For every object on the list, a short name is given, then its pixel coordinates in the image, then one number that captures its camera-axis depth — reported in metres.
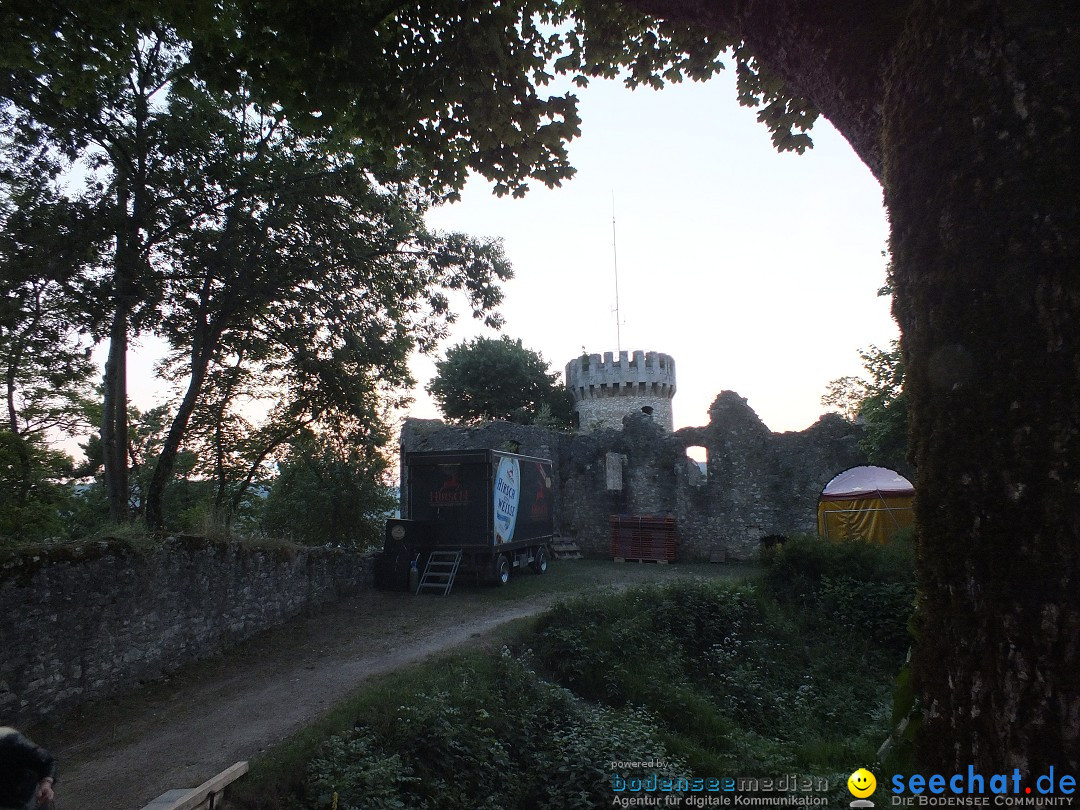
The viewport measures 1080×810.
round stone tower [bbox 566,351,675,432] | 35.84
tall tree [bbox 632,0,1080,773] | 1.76
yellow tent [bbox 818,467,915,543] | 16.84
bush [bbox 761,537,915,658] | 11.53
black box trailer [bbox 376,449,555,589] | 13.80
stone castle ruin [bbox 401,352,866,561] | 19.89
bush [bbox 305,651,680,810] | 5.22
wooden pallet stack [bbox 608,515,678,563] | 20.64
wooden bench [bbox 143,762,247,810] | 4.52
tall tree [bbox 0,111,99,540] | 9.48
